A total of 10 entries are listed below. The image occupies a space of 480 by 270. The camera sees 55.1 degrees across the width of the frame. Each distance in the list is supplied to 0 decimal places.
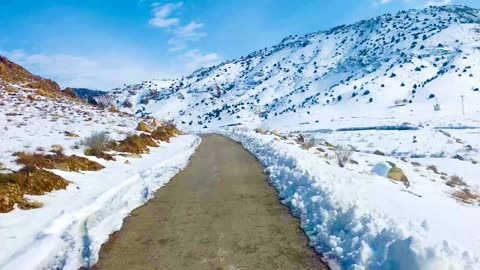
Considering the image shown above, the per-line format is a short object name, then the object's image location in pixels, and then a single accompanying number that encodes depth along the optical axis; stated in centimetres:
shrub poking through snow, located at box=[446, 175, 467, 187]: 1753
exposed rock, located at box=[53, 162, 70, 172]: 1447
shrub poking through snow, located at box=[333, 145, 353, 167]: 1971
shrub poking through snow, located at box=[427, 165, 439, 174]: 2203
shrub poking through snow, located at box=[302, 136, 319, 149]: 2803
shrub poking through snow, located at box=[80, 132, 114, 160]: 1906
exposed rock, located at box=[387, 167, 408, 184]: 1607
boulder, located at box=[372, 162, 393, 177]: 1699
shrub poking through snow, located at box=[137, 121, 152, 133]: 3828
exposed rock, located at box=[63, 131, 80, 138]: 2680
